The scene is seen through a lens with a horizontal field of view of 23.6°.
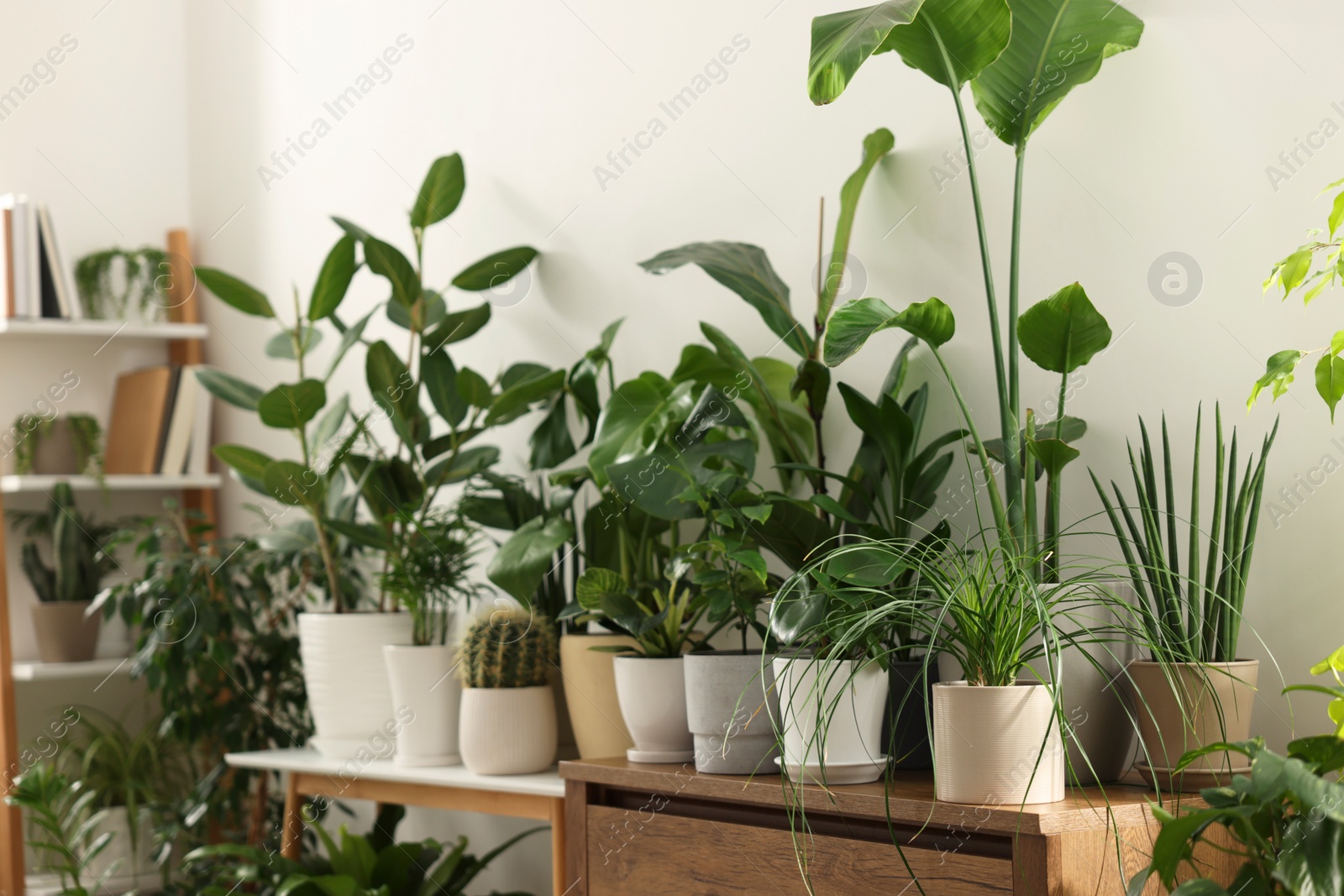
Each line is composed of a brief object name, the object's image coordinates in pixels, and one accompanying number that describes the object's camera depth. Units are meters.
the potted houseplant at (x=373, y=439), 4.64
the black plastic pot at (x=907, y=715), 4.12
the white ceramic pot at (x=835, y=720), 3.99
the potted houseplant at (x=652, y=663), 4.23
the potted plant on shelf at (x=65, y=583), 5.13
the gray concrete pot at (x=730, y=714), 4.12
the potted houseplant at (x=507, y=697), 4.46
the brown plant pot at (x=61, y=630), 5.13
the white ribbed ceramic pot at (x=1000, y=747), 3.87
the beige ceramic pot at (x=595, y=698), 4.40
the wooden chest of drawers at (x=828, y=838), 3.83
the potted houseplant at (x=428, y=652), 4.58
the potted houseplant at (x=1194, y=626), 3.93
